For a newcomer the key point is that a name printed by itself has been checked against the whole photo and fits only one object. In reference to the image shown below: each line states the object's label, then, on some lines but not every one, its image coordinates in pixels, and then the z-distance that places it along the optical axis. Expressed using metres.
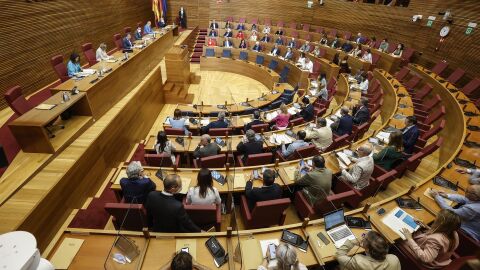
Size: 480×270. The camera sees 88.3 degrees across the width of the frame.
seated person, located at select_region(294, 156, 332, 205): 2.95
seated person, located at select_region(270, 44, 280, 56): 10.26
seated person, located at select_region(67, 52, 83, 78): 5.18
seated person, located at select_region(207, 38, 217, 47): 11.44
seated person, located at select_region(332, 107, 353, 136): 4.65
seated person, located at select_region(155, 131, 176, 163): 3.77
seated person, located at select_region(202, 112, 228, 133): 4.91
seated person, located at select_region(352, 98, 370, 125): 5.11
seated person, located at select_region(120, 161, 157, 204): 2.70
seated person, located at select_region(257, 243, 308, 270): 1.75
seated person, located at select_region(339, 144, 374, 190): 3.19
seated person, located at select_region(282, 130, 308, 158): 3.95
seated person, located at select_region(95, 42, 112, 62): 6.02
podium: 7.68
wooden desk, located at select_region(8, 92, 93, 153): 3.30
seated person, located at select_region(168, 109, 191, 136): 4.92
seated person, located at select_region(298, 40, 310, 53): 10.23
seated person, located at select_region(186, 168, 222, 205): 2.54
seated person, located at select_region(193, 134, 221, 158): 3.88
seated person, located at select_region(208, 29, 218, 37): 11.86
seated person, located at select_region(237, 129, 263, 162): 3.89
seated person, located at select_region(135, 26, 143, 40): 8.88
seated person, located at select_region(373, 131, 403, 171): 3.53
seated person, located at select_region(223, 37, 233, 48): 11.23
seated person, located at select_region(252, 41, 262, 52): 10.95
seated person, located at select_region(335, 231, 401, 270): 1.85
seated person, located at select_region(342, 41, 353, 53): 9.92
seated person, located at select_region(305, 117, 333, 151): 4.23
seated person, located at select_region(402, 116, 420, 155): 4.17
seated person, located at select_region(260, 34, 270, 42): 11.45
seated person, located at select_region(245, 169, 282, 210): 2.68
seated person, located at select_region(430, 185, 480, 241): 2.45
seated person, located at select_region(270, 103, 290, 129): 5.16
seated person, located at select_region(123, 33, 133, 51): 7.35
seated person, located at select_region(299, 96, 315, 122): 5.38
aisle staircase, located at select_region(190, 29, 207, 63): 11.40
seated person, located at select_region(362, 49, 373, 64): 8.55
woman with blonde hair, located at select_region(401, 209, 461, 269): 2.03
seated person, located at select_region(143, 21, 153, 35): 9.90
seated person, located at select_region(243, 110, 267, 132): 5.05
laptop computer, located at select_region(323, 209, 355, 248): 2.42
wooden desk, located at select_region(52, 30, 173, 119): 4.41
